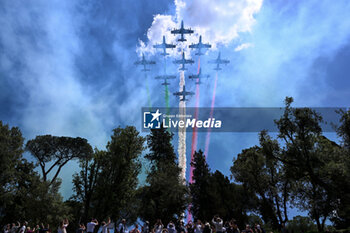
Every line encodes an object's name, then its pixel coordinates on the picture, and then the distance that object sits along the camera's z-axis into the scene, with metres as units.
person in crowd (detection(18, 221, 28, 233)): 18.35
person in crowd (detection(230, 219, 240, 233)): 16.19
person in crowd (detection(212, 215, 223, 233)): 14.60
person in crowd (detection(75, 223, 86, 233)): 15.32
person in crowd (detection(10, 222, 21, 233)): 18.86
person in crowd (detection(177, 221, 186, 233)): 18.84
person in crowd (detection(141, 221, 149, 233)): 20.32
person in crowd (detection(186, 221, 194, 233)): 19.70
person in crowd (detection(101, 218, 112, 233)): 15.35
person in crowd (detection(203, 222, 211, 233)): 14.89
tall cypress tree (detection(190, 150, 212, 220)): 36.13
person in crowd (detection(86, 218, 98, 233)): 14.80
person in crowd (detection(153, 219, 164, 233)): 17.03
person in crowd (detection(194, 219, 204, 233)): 16.84
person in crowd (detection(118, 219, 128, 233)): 18.03
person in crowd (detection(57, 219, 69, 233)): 14.35
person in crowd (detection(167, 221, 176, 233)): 16.73
